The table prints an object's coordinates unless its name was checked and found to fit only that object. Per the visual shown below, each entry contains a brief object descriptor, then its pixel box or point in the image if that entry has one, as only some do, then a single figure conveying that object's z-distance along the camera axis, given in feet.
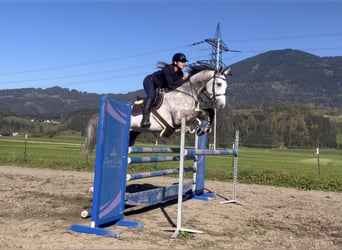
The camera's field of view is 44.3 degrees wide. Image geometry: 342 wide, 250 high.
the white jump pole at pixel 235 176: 26.78
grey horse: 21.33
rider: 21.99
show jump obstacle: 16.76
